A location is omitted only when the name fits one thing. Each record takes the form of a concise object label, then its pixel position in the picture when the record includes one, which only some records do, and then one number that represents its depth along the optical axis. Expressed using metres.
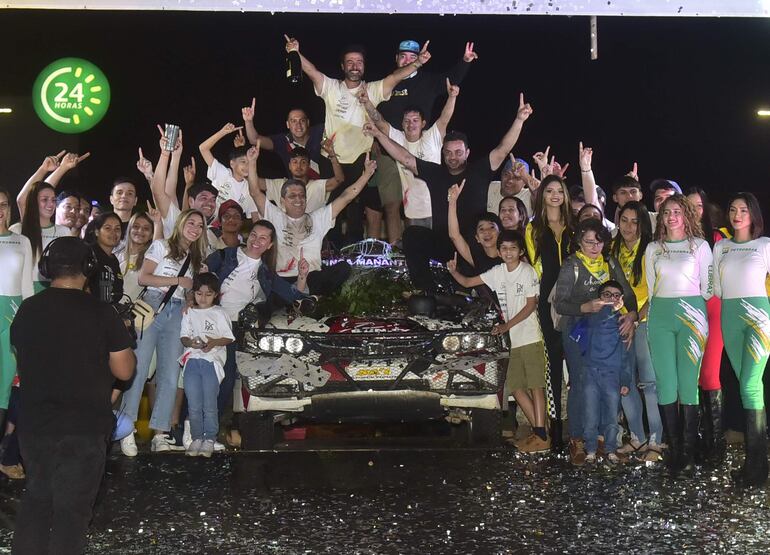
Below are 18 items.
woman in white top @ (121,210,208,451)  9.12
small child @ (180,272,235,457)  8.97
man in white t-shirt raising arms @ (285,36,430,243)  11.38
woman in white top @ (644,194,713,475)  8.16
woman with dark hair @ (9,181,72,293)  8.74
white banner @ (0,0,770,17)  7.84
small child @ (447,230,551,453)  9.15
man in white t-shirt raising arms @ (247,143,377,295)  9.93
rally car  8.49
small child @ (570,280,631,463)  8.50
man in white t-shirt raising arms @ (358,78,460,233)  10.96
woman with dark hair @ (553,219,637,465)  8.67
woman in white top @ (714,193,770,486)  7.74
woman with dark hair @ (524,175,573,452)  9.28
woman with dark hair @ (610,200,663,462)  8.84
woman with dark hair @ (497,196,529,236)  9.78
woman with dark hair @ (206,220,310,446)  9.38
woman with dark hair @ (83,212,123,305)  8.47
